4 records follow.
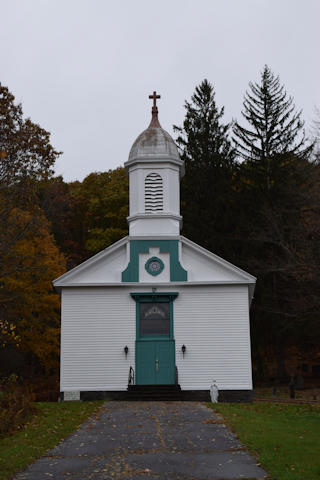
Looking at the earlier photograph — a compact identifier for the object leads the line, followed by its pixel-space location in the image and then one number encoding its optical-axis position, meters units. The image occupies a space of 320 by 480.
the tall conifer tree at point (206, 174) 35.78
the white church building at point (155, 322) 21.50
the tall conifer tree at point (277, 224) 30.16
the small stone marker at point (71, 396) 21.38
